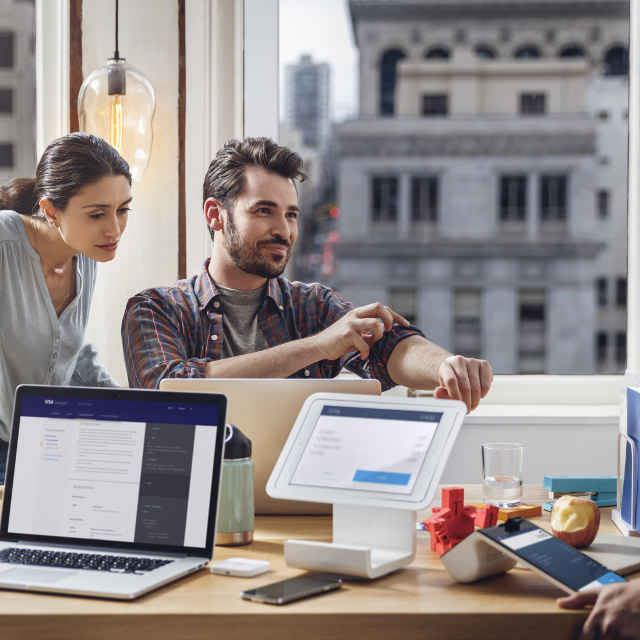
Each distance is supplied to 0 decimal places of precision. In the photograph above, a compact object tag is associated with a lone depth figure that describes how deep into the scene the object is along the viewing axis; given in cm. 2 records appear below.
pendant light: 251
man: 193
